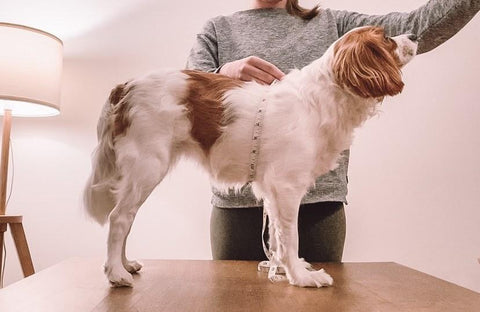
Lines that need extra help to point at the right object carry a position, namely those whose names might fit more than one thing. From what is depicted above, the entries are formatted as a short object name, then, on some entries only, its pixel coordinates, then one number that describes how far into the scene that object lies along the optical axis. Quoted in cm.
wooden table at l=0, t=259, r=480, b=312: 74
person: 132
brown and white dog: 90
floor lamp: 165
